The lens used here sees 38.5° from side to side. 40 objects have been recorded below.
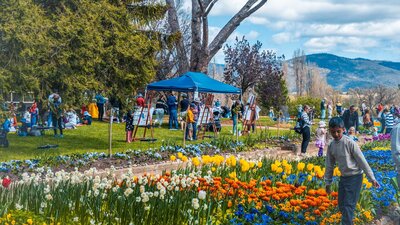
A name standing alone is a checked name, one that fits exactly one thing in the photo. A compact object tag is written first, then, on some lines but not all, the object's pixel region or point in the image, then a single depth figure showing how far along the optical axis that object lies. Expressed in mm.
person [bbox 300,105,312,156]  17344
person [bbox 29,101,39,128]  21672
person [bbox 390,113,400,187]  7012
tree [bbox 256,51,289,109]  42009
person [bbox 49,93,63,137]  15243
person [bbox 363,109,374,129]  30953
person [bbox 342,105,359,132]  23928
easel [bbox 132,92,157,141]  17703
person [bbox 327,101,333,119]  49594
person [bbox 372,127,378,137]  25494
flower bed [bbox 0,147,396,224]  5938
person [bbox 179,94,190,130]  24912
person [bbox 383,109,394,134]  26484
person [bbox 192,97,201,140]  19969
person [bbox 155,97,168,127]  26156
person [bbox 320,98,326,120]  41809
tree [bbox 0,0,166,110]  12430
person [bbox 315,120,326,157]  16731
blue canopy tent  20036
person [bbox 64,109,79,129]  22978
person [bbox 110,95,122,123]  17162
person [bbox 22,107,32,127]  20047
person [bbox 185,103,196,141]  19223
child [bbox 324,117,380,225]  6750
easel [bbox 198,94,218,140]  21109
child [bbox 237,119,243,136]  22575
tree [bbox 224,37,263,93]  40588
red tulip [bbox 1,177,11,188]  6252
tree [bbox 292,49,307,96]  90750
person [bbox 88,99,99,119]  30900
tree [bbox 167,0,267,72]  24875
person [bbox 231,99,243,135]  22389
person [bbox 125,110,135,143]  17594
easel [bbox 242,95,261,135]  23505
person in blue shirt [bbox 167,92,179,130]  24719
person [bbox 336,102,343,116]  43344
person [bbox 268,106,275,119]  43144
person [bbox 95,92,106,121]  28405
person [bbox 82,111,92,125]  26375
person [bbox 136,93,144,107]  18250
